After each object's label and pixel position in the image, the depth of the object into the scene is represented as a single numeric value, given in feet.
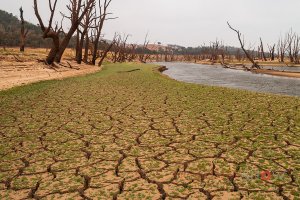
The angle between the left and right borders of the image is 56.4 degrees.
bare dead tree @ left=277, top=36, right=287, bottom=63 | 152.31
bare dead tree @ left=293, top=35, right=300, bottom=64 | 152.11
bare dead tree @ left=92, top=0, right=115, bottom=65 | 74.69
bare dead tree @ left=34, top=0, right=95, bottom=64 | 47.90
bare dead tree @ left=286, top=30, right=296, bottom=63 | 149.02
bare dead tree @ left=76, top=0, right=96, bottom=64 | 67.97
